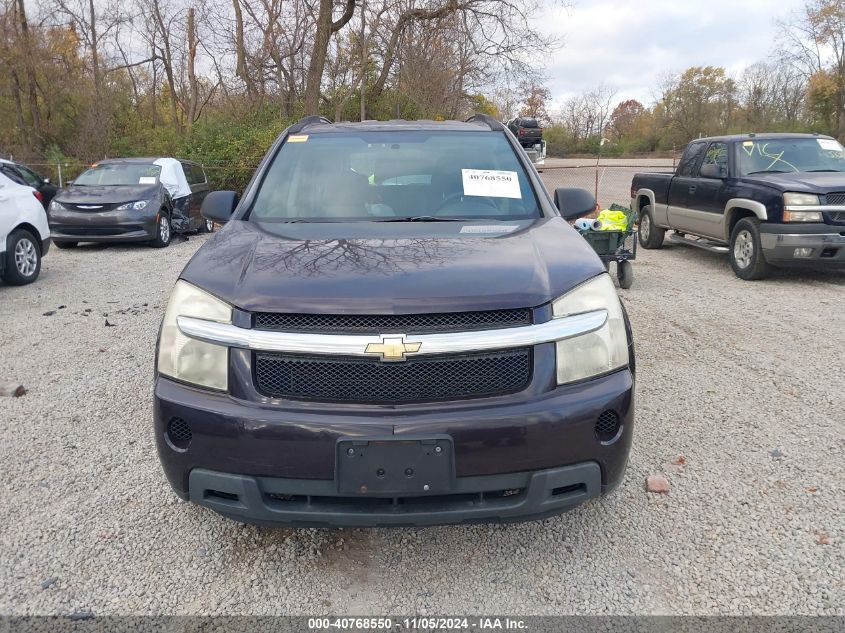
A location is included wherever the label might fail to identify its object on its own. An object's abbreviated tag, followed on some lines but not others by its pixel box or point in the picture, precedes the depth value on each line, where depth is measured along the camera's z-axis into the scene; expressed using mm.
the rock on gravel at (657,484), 3281
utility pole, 23097
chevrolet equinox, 2266
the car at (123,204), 11391
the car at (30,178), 11844
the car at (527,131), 34812
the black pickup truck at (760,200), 7793
